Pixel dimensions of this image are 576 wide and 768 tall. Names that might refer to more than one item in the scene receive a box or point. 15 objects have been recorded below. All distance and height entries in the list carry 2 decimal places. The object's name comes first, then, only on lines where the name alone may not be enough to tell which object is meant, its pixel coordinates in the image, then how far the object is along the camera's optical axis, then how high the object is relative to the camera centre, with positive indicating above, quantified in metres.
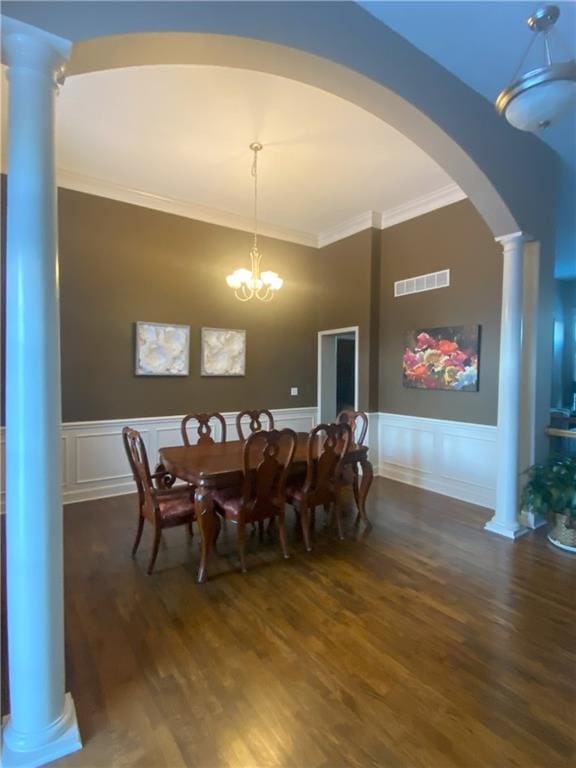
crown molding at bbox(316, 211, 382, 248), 5.33 +2.10
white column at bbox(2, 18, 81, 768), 1.39 -0.13
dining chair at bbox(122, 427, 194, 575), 2.79 -0.97
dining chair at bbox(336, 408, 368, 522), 3.64 -0.87
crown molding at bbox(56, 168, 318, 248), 4.30 +2.07
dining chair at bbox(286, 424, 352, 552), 3.21 -0.85
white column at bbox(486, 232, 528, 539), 3.48 -0.13
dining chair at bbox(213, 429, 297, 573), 2.82 -0.90
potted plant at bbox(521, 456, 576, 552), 3.18 -0.98
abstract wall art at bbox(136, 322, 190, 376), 4.76 +0.30
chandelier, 3.86 +1.03
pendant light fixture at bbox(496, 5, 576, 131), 1.70 +1.27
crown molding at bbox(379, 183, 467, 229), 4.51 +2.10
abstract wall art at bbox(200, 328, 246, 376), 5.22 +0.29
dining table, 2.75 -0.73
